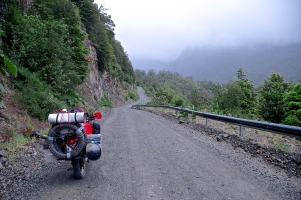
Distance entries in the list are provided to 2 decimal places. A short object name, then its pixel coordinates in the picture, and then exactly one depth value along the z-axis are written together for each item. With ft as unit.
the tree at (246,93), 138.72
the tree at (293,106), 88.71
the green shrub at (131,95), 255.91
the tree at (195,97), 148.15
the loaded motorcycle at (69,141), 14.10
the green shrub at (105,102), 122.01
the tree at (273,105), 102.73
